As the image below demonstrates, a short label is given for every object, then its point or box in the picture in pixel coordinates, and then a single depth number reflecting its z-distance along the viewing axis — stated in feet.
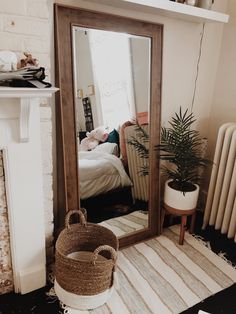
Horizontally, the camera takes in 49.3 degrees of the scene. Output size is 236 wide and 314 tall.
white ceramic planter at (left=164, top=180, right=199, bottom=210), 6.23
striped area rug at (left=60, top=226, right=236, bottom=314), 4.93
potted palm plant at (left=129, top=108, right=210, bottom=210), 6.20
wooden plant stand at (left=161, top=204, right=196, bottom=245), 6.38
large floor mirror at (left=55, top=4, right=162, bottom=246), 4.94
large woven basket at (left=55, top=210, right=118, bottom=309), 4.49
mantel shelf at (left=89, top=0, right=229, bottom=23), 4.95
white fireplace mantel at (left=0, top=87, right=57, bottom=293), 4.02
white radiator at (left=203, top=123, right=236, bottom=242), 6.31
